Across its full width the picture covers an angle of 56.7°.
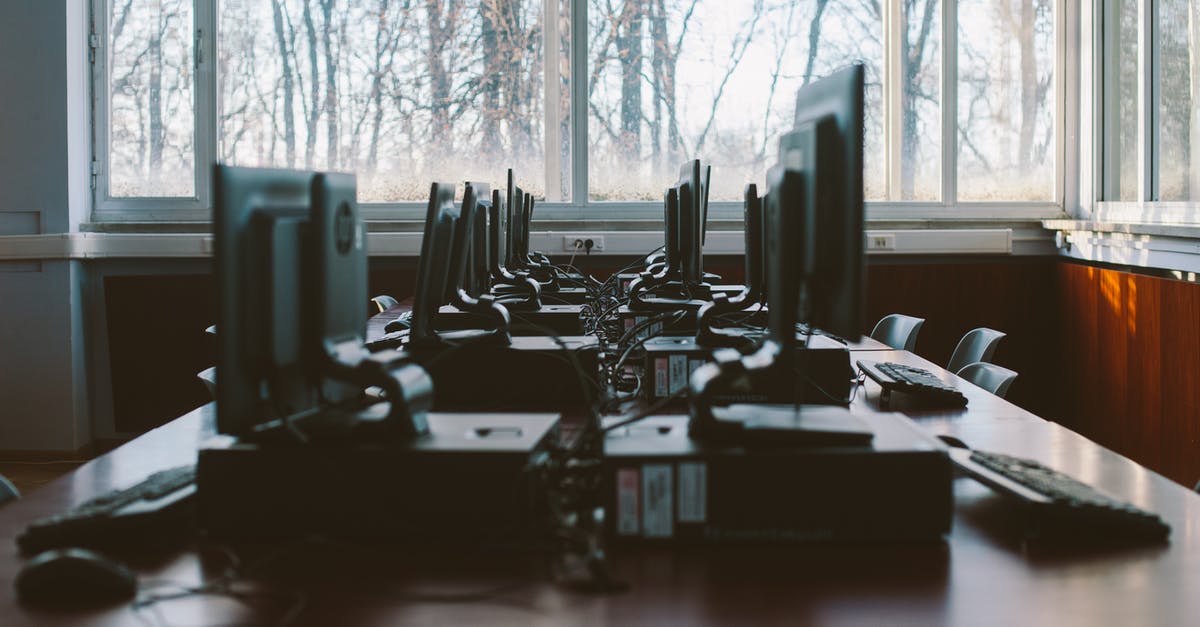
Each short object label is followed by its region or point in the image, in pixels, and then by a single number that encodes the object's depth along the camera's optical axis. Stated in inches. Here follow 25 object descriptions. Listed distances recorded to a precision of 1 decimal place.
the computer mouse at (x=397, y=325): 129.8
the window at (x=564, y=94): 221.3
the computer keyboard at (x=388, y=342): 105.7
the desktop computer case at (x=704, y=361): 94.2
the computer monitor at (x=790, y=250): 59.7
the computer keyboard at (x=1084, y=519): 54.1
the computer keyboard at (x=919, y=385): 94.4
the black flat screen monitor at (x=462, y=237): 98.0
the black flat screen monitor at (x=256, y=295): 53.8
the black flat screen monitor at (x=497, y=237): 133.6
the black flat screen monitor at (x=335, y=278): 58.0
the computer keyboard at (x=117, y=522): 54.1
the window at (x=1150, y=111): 168.1
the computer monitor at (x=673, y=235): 132.9
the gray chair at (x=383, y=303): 191.9
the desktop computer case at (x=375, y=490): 53.1
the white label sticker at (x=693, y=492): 52.2
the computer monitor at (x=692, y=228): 116.3
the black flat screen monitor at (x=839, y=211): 56.4
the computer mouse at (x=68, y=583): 47.1
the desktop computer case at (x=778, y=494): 52.3
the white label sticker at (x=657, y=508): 52.4
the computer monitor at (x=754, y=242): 106.3
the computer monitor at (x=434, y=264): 84.4
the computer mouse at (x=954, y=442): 72.4
